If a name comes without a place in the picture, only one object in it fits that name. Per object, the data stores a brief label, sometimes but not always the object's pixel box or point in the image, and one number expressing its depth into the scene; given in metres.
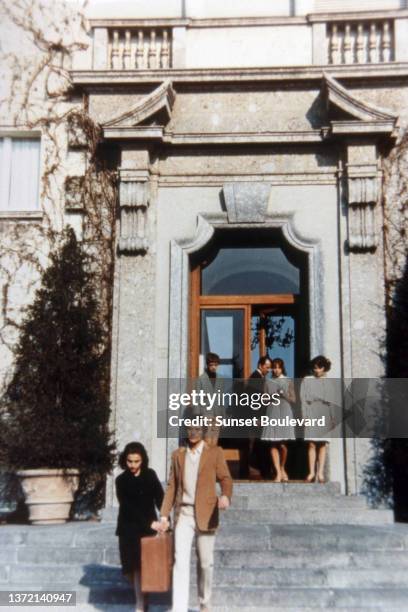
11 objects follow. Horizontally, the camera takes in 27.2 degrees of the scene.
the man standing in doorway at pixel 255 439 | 10.78
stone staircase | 7.11
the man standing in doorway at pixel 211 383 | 10.48
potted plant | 9.56
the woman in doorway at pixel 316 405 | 10.11
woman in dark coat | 6.79
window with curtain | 11.58
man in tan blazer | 6.46
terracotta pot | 9.50
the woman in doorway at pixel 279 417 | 10.18
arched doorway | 11.27
